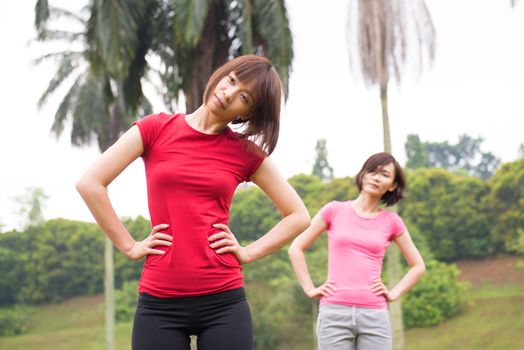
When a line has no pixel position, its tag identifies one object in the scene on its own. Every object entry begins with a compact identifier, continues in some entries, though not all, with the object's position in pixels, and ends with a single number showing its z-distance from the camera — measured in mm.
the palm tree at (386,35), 13227
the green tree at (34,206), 35781
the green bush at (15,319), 35819
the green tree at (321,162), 39219
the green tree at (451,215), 33406
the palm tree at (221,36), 11547
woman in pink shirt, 4059
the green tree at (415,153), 46969
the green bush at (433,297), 30484
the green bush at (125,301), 35156
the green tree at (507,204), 31781
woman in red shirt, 2299
